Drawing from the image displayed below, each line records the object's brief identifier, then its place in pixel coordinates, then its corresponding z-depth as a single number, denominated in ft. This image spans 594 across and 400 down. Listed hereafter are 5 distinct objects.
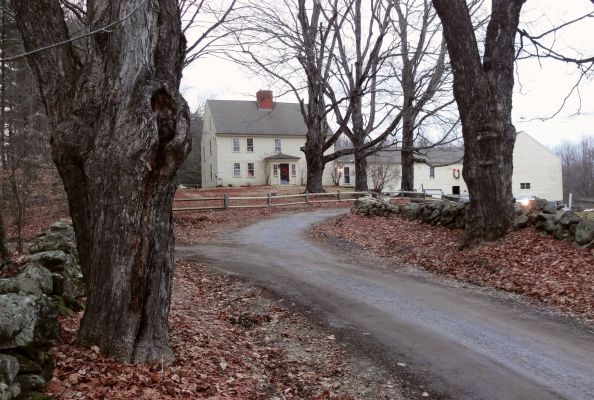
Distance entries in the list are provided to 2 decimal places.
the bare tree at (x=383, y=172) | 142.44
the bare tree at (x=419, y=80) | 72.90
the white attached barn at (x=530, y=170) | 161.58
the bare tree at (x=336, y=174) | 145.06
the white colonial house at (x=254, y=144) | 139.44
